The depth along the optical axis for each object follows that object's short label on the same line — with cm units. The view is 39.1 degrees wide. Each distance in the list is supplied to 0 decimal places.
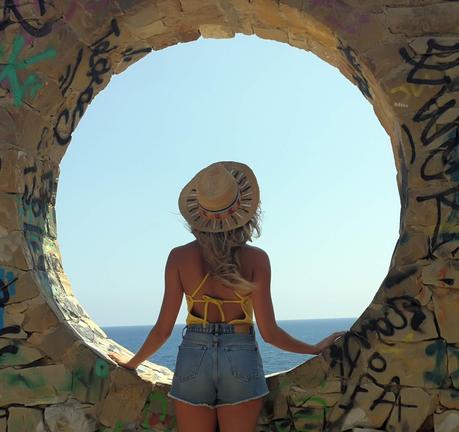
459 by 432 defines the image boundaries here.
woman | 326
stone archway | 387
